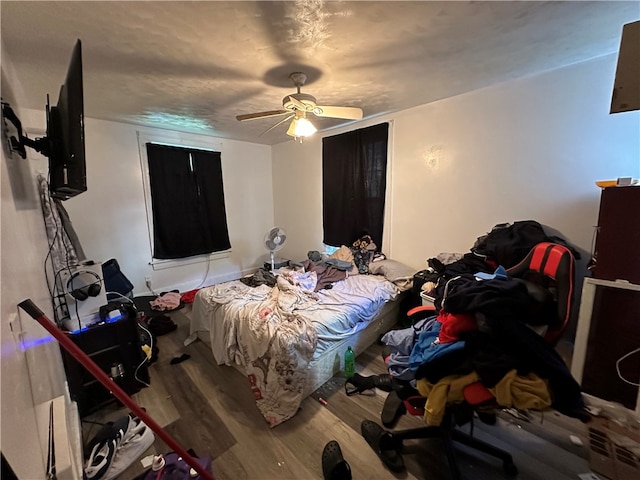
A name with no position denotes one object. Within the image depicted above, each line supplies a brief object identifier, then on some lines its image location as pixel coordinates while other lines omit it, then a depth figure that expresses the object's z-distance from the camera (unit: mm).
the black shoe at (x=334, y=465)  1355
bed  1784
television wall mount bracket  1079
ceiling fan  2039
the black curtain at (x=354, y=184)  3357
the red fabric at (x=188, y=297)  3615
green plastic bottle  2127
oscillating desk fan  3312
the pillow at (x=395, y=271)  2871
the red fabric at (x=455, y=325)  1072
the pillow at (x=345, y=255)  3263
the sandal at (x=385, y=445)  1426
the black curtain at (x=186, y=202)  3670
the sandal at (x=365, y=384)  1975
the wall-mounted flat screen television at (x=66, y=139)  1078
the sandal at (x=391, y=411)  1702
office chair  1068
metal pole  833
